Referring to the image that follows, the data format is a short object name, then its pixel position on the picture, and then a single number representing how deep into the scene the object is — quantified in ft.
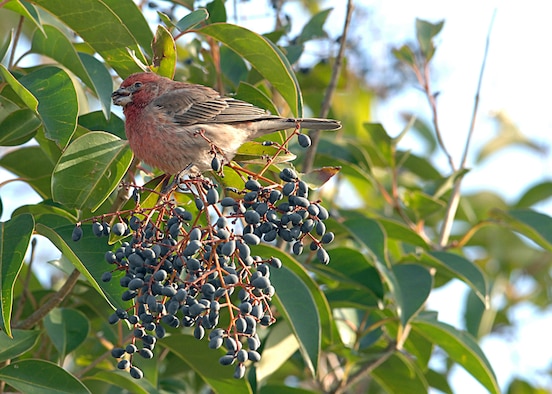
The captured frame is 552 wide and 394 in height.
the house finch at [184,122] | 21.11
